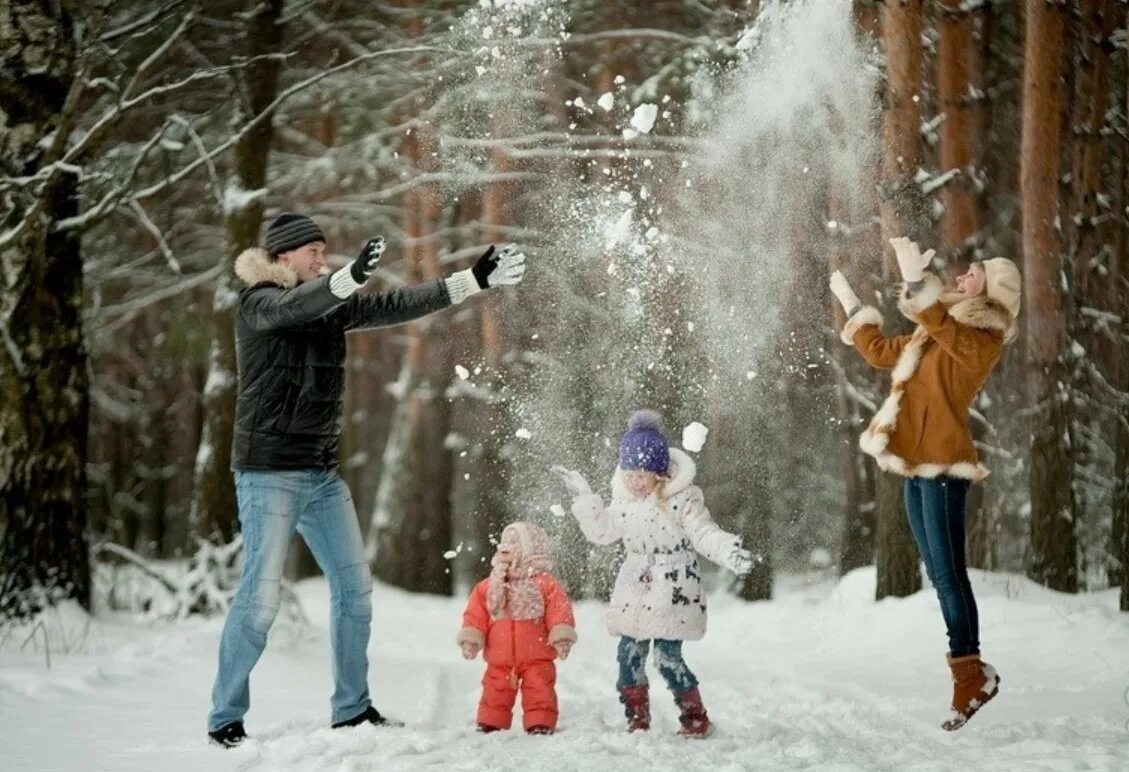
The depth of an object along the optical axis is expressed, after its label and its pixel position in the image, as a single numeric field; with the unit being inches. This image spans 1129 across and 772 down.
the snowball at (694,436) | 499.2
